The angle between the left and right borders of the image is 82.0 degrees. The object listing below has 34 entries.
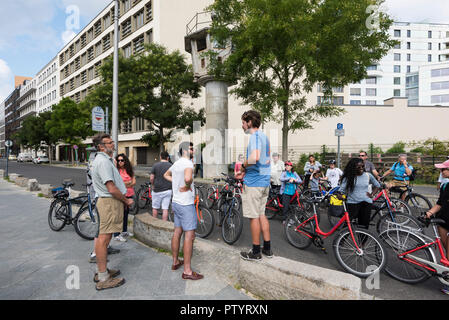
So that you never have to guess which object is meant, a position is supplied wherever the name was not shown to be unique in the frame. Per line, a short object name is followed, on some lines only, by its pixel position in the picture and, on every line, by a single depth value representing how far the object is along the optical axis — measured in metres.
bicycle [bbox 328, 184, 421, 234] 4.72
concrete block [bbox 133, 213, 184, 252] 4.17
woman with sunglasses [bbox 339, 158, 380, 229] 4.16
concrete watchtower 15.70
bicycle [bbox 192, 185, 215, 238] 5.07
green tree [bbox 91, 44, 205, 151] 16.91
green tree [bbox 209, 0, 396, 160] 9.41
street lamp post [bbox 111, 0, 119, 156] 9.86
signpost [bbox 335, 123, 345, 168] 10.52
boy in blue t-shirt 3.29
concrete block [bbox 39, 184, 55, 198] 9.47
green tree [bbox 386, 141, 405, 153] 20.36
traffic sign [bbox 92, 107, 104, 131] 8.44
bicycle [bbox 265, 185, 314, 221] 6.67
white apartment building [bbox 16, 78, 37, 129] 71.64
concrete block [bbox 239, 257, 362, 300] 2.38
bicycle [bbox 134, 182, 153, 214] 7.73
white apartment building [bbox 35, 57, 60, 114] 55.65
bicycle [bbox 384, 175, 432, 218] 6.37
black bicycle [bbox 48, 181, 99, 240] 4.80
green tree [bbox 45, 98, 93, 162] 31.75
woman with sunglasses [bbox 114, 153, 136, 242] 5.23
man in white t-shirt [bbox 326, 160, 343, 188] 7.85
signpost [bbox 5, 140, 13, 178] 16.56
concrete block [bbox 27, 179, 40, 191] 10.98
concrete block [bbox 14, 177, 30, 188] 12.44
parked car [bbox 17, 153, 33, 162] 52.12
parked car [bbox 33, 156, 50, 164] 39.88
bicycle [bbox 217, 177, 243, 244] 4.82
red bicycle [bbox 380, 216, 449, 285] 3.19
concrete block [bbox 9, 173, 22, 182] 13.89
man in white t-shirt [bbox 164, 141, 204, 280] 3.26
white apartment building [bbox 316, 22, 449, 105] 58.00
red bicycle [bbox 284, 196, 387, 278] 3.49
